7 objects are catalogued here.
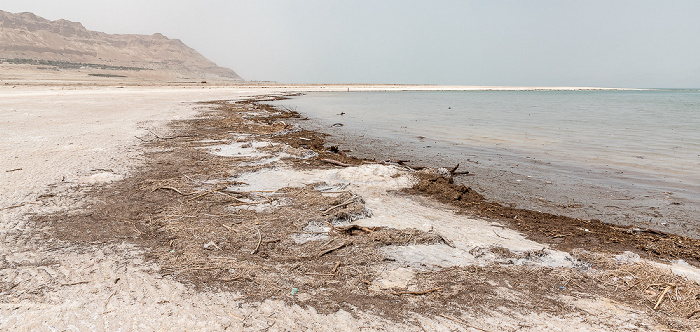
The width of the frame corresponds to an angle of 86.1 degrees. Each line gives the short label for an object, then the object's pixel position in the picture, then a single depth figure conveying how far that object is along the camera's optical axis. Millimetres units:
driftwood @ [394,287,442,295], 3086
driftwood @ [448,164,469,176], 7706
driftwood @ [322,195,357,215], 4914
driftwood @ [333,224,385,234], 4324
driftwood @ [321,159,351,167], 7610
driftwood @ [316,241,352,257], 3778
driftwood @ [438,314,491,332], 2676
